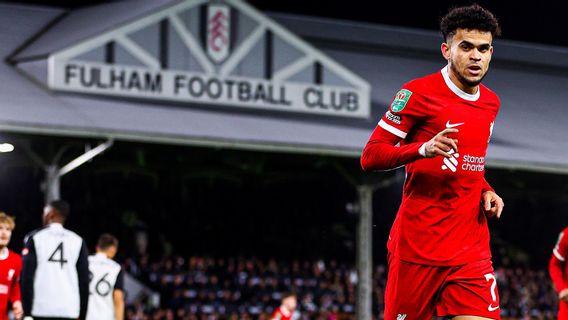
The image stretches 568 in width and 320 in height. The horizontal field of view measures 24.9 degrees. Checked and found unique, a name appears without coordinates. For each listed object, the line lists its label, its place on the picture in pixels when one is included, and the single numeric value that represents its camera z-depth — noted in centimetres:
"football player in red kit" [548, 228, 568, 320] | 1065
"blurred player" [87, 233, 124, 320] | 1324
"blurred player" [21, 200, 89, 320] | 1147
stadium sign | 2369
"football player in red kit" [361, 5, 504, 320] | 641
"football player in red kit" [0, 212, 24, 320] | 1203
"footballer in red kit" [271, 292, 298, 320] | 1808
